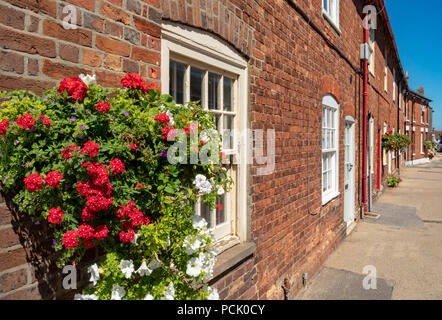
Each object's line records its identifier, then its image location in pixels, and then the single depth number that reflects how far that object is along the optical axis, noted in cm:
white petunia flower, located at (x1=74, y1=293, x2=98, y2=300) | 152
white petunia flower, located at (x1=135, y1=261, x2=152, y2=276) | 157
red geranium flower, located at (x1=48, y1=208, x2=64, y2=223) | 131
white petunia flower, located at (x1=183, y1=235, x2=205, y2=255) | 165
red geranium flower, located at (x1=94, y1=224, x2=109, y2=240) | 138
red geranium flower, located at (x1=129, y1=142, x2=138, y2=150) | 147
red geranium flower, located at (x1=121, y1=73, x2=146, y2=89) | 172
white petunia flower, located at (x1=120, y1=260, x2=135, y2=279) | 150
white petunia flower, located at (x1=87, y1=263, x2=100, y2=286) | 152
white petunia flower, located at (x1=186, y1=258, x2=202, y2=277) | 170
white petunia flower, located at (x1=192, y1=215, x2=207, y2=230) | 179
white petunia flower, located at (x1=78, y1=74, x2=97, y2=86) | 150
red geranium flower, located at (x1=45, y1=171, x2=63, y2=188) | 126
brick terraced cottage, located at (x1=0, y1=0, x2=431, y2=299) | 158
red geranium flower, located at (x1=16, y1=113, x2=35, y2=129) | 128
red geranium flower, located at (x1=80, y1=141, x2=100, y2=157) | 128
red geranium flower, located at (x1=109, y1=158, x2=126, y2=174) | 135
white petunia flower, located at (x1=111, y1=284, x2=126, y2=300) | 150
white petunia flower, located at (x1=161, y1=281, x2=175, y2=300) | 159
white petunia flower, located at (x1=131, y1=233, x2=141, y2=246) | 153
